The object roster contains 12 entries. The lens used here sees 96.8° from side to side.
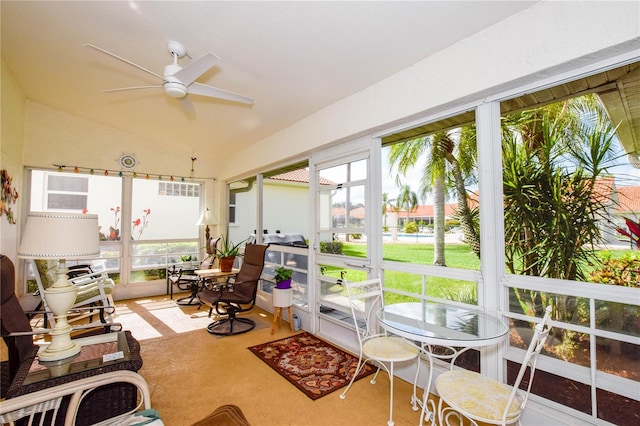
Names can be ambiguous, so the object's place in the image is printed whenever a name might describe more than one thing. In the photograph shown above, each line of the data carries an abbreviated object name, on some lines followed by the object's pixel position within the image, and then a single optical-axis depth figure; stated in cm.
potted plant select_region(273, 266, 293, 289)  363
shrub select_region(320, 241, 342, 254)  341
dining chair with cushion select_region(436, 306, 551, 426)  138
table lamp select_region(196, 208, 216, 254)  541
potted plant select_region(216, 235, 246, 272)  459
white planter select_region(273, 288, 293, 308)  358
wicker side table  143
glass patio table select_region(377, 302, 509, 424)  166
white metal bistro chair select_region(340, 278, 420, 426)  202
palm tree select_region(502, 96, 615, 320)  173
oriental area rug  243
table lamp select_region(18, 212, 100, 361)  160
